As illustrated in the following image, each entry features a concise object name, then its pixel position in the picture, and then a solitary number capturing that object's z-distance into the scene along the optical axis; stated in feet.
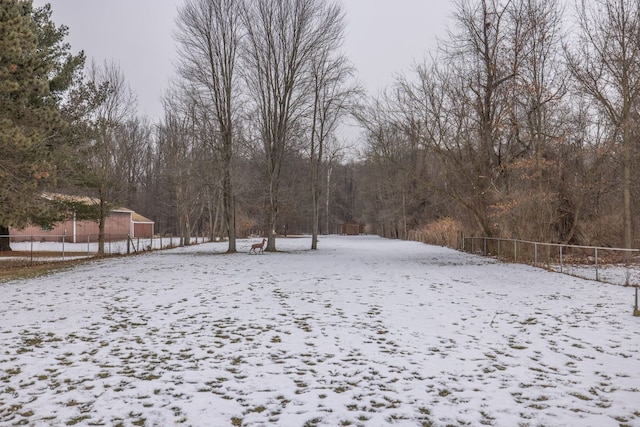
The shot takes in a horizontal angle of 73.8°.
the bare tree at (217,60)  79.20
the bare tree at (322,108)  92.22
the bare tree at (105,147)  72.02
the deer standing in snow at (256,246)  81.69
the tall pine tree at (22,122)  38.27
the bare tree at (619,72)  54.13
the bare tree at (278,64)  81.97
